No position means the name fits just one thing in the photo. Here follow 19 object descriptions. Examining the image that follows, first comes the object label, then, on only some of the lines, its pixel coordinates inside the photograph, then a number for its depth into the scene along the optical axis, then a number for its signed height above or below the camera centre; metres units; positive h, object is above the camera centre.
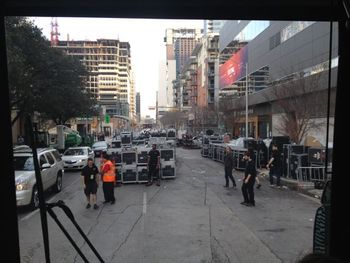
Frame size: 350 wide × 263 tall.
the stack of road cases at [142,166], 19.61 -2.43
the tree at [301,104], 27.70 +0.49
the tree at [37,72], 24.41 +2.68
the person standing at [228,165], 17.81 -2.18
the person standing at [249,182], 13.47 -2.18
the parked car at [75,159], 25.92 -2.79
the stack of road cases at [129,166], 19.56 -2.43
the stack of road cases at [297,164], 18.73 -2.33
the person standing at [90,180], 13.30 -2.10
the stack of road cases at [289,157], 19.61 -2.12
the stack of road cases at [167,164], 20.83 -2.50
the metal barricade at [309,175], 17.88 -2.68
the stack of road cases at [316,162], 18.06 -2.15
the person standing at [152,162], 18.81 -2.20
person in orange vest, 13.93 -2.14
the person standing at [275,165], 17.98 -2.22
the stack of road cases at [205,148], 36.30 -3.05
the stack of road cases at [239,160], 25.25 -2.82
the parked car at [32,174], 12.30 -2.01
